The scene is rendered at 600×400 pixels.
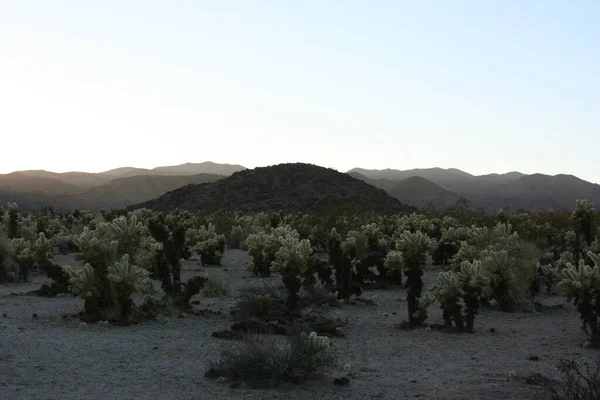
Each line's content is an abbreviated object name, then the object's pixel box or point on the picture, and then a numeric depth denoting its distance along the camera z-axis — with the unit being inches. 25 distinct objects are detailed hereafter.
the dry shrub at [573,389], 232.8
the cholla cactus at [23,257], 655.8
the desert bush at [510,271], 527.2
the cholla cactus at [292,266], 467.5
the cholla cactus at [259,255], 685.0
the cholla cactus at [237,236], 1135.8
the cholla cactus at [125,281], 443.2
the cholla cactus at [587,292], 397.7
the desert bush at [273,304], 458.9
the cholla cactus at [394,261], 629.9
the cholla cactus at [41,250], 642.8
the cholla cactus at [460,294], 437.4
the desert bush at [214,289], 580.4
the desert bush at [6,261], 657.6
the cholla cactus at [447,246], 832.3
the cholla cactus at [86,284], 456.1
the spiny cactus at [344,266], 566.9
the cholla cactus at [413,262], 464.8
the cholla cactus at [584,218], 690.2
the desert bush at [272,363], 306.5
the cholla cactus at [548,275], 623.8
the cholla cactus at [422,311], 455.5
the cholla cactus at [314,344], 318.0
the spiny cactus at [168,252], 525.0
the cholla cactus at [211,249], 828.6
